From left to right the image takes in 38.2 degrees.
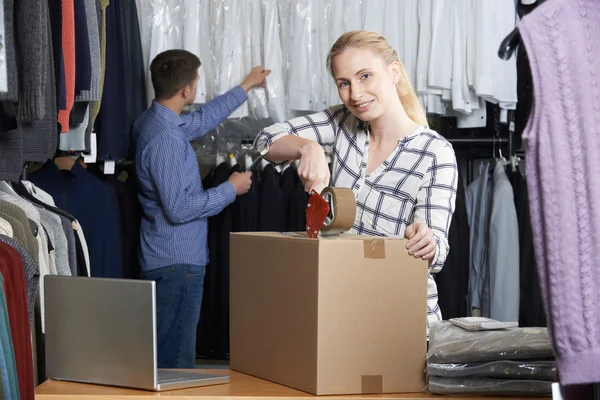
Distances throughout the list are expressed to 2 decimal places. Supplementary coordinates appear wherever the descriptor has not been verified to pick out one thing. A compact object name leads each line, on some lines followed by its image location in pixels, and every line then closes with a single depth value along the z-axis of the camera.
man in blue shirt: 3.80
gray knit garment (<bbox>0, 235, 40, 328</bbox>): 2.23
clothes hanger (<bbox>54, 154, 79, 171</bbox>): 4.06
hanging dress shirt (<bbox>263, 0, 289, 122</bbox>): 4.18
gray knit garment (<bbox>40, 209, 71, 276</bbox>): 3.33
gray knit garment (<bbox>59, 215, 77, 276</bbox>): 3.41
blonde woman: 2.16
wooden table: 1.66
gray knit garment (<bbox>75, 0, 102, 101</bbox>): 3.35
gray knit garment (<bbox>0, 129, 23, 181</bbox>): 2.44
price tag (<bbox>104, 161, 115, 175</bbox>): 4.07
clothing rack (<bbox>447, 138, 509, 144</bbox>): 4.25
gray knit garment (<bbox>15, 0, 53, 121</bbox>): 2.34
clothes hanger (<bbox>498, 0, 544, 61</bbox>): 2.00
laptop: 1.73
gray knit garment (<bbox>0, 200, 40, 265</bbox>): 2.71
